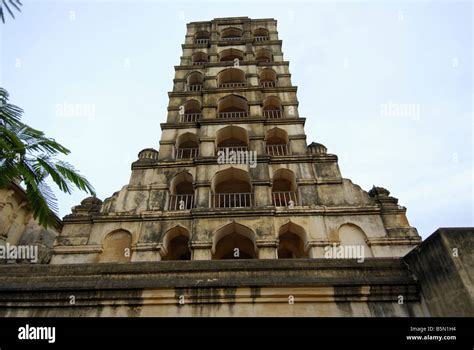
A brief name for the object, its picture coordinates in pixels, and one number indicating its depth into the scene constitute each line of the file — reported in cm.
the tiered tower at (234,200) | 1251
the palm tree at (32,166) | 577
